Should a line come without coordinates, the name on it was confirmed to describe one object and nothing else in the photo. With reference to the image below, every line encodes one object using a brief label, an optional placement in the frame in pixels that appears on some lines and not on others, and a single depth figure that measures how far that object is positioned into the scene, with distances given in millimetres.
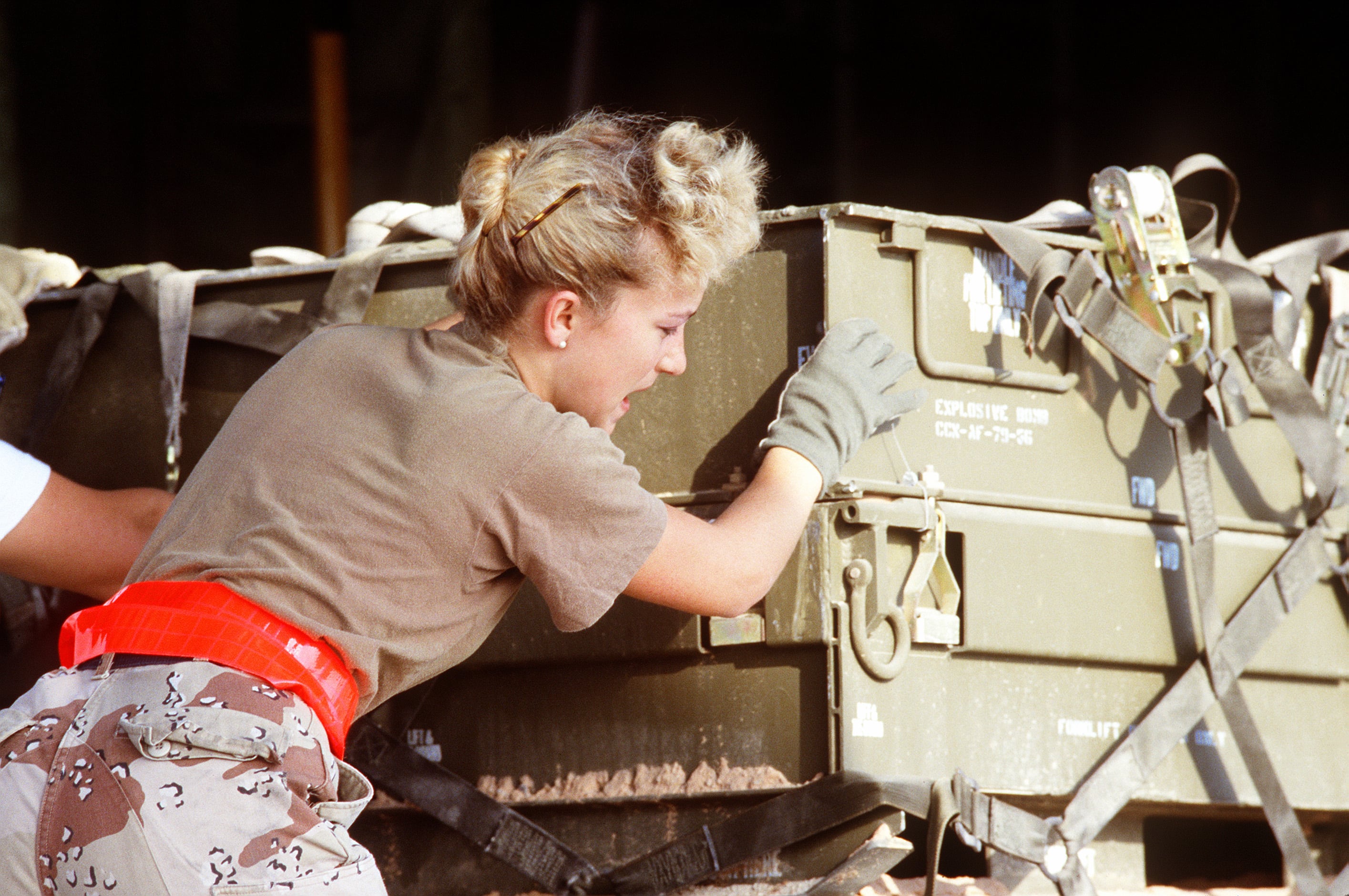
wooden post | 12609
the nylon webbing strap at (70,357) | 5426
